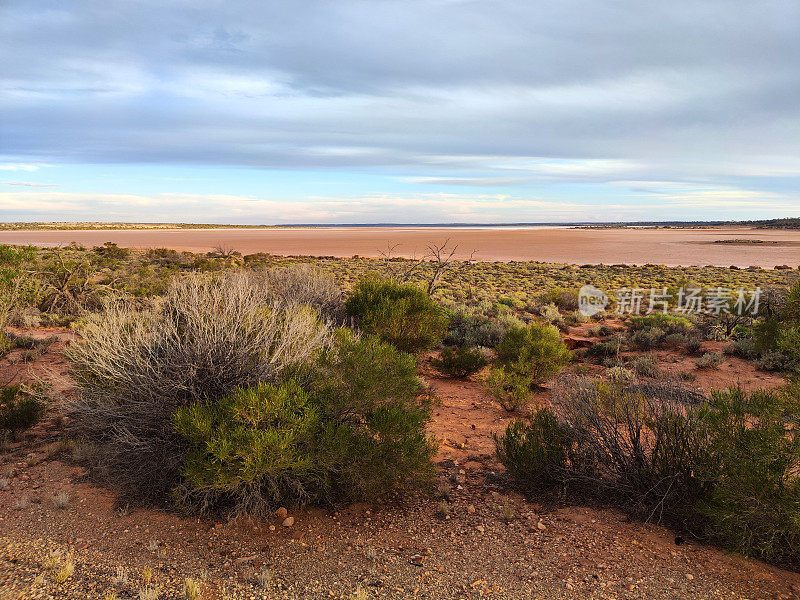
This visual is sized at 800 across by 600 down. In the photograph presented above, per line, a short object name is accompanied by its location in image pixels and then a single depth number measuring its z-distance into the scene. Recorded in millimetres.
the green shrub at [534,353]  9016
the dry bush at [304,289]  11047
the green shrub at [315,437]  4230
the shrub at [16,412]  6504
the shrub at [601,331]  14875
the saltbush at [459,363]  9962
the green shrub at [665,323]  14403
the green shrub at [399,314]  9781
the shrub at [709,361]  10938
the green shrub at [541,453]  5133
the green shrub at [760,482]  3666
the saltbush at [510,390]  8195
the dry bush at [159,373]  5078
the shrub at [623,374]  9055
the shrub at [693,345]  12586
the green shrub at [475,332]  12703
